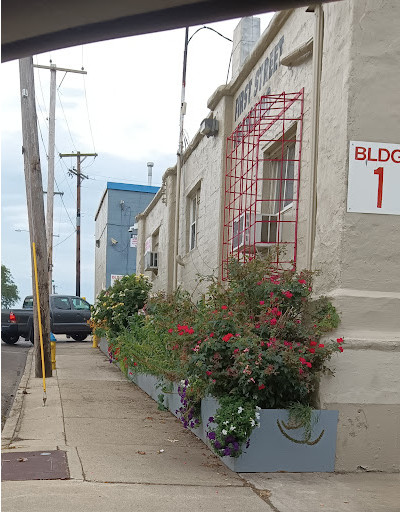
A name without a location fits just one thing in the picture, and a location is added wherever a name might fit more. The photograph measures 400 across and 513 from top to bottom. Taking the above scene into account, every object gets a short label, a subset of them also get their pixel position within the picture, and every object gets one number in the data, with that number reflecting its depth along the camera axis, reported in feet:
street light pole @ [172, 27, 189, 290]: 54.52
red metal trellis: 30.50
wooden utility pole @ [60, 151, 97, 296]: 136.46
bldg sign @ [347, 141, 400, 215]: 23.80
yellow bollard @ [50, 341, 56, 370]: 47.55
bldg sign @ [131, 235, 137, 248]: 117.19
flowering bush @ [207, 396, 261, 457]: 21.31
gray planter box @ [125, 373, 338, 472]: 21.91
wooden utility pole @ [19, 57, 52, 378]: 43.78
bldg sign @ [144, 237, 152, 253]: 74.36
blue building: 124.06
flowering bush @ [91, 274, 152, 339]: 53.88
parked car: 76.23
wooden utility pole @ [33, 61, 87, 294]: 87.15
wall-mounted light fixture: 43.80
